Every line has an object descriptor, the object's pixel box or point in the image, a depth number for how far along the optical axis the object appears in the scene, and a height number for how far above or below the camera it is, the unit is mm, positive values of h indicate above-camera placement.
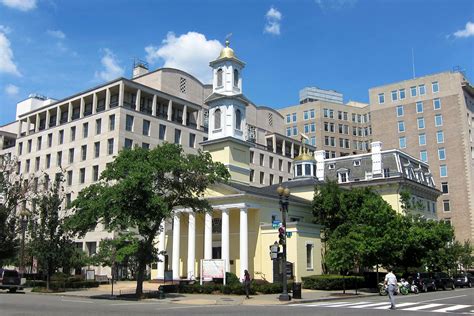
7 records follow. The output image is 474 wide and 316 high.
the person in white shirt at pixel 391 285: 23170 -1109
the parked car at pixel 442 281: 45600 -1800
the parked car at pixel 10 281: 38250 -1196
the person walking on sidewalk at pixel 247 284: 31750 -1315
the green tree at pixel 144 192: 31359 +4593
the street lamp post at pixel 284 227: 29023 +2007
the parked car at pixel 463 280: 52938 -2033
